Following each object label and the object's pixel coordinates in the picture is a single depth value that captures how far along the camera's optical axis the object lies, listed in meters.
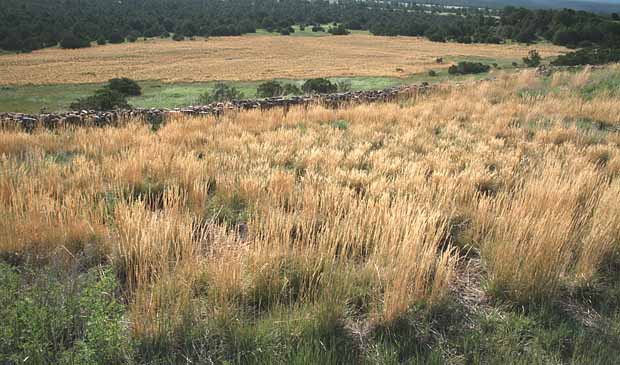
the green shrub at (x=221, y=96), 23.76
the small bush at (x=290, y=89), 29.58
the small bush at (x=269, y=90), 29.07
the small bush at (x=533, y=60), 42.88
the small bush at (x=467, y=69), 41.03
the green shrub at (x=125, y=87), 36.31
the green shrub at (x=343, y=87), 29.13
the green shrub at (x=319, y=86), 29.75
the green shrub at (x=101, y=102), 23.93
